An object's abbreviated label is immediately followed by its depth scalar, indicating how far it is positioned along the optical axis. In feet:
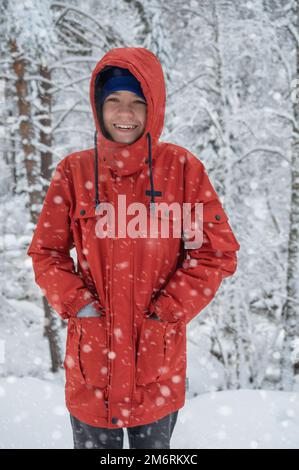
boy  6.58
